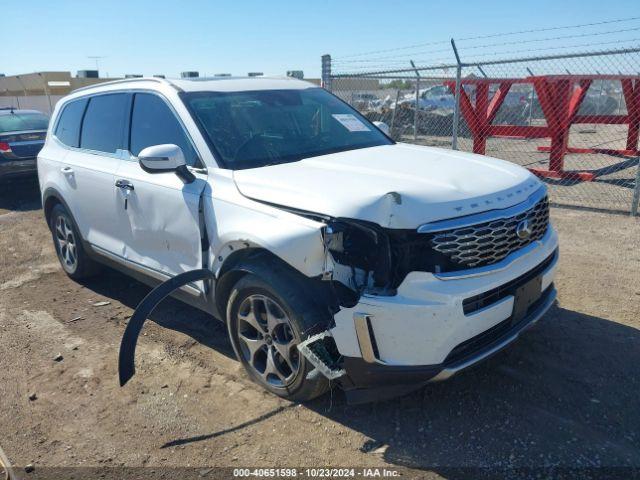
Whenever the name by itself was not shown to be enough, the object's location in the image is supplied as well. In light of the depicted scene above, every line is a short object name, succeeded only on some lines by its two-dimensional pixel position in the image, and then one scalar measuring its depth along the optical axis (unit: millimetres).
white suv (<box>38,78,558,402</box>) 2695
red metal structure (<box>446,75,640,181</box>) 9758
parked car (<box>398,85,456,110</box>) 21625
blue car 9727
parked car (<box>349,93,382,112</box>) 22119
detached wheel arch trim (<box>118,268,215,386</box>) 3346
